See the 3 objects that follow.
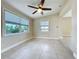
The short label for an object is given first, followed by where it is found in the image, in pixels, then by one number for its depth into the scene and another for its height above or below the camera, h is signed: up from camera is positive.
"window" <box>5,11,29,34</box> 2.58 +0.37
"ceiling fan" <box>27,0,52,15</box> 2.52 +1.21
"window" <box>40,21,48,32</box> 5.49 +0.32
